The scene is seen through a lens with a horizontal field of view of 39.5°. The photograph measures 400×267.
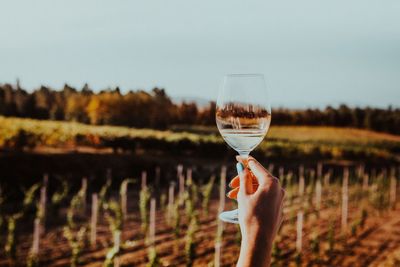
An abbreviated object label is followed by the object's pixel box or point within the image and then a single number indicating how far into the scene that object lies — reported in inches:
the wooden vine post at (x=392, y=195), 532.4
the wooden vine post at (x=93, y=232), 308.3
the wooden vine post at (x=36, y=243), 262.8
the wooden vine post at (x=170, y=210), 364.3
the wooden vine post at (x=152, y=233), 302.8
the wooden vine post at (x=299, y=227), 297.5
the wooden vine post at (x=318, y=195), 457.2
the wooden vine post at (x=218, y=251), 221.3
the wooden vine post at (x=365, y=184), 547.8
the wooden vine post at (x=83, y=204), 393.6
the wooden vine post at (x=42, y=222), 330.0
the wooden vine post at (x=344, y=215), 387.2
